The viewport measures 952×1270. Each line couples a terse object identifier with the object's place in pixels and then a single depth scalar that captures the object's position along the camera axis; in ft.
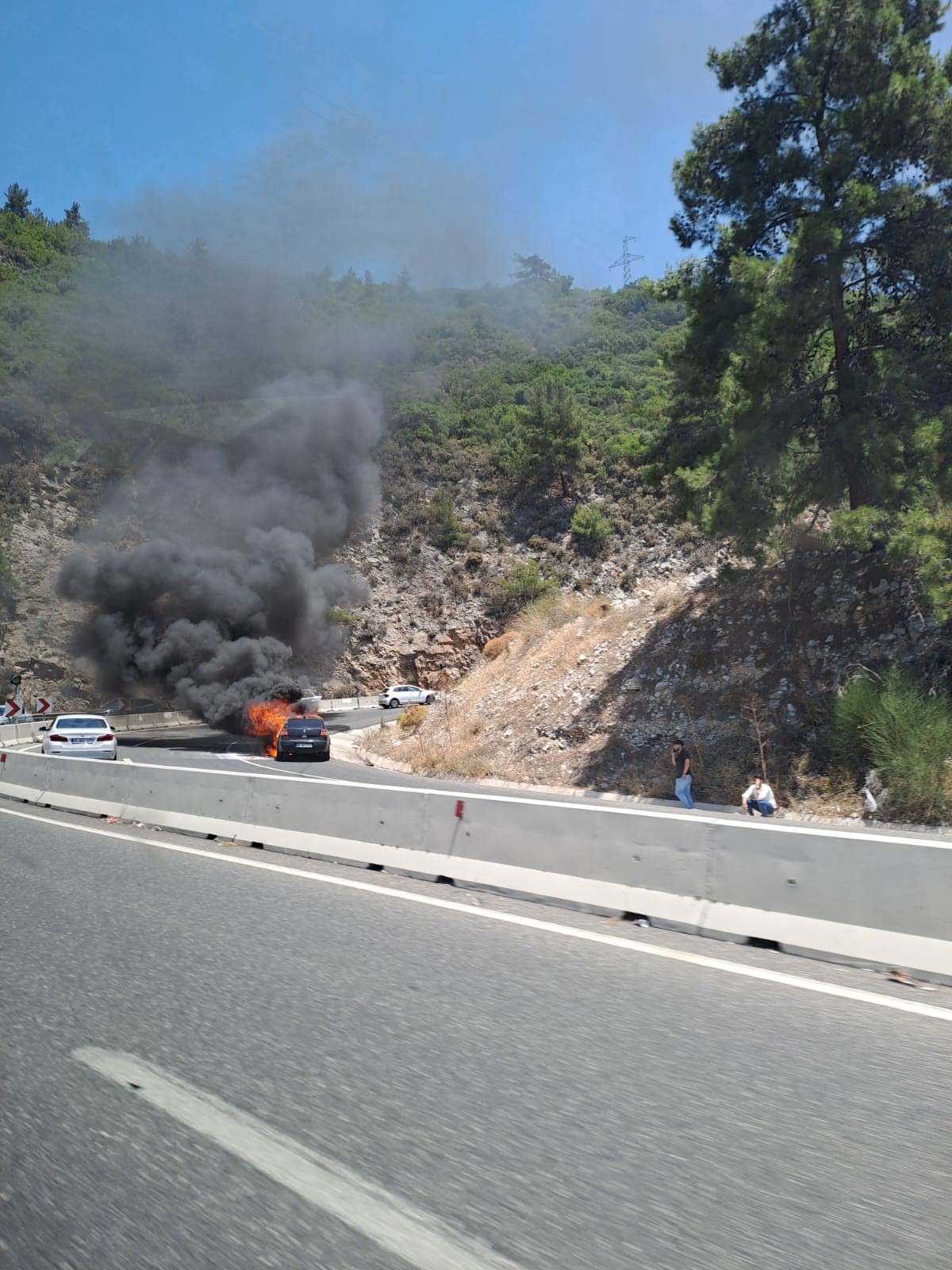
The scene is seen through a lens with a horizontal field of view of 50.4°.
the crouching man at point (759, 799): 49.75
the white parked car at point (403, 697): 162.50
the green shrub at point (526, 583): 168.14
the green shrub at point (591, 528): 172.86
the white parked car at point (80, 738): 79.82
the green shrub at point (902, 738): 54.70
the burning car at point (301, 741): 95.30
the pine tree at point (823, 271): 63.87
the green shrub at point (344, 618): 173.25
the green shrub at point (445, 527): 186.50
